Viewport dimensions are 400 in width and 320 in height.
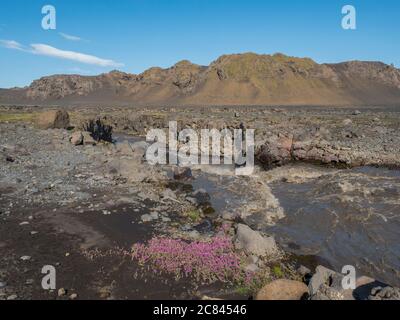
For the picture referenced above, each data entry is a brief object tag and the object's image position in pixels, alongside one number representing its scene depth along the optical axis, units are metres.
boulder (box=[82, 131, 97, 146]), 32.92
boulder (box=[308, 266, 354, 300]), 8.29
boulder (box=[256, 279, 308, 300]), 8.88
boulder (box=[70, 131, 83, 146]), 31.22
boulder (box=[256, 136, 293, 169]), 26.83
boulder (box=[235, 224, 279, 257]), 12.02
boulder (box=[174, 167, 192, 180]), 23.02
